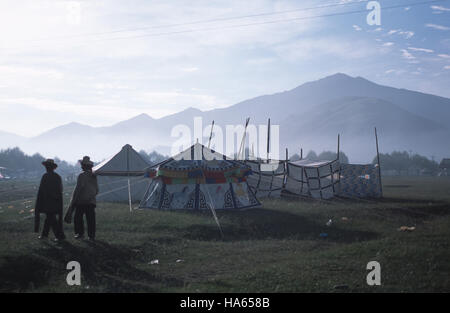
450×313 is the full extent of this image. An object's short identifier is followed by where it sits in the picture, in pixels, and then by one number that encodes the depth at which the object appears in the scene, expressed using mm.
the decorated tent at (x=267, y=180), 30503
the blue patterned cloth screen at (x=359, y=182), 31875
